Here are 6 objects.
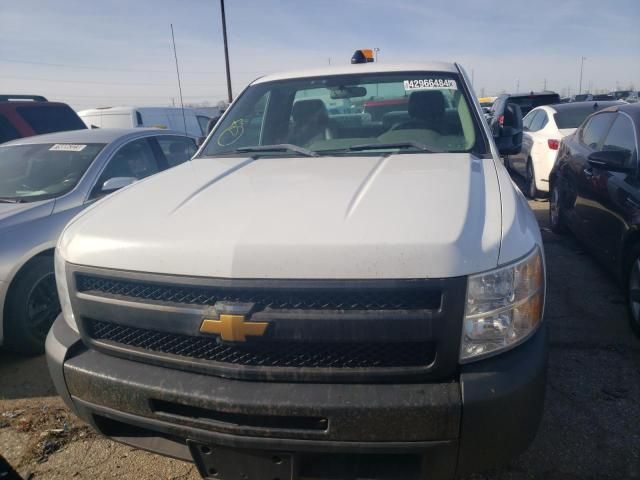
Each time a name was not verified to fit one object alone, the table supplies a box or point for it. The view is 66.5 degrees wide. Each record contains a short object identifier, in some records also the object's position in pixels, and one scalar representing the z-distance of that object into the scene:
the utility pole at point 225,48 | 22.78
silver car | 3.45
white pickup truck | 1.65
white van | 12.12
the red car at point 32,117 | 7.19
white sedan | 7.48
